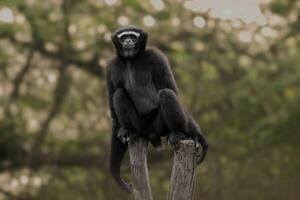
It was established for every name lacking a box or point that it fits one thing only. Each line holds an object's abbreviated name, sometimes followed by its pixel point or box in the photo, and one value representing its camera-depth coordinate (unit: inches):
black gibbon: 570.9
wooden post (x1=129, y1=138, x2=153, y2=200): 553.9
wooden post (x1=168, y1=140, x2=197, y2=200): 544.4
